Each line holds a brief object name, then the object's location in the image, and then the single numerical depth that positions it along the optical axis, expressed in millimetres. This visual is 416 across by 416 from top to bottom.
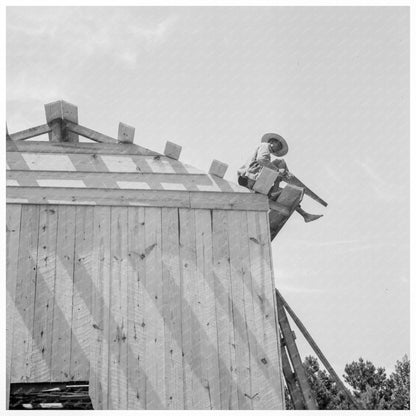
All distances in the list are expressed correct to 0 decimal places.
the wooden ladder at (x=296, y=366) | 8141
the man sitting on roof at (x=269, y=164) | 8766
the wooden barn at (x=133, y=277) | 7289
